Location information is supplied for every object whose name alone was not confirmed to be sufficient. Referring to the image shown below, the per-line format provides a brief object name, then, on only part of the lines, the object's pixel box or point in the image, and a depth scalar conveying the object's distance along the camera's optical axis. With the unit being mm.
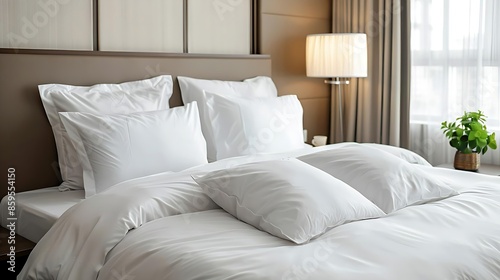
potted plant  3750
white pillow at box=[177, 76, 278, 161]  3395
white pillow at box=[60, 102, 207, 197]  2725
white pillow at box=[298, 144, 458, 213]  2438
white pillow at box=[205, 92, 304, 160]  3361
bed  1861
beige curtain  4359
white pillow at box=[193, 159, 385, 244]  2043
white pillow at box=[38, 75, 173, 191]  2889
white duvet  1783
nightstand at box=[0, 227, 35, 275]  2396
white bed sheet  2537
